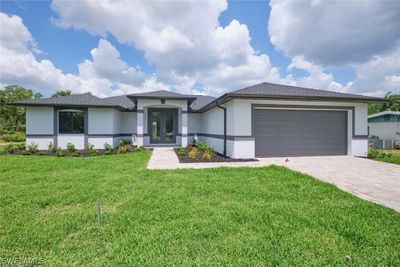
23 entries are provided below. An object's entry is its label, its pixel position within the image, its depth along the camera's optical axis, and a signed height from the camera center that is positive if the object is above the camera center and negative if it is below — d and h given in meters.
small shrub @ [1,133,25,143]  20.38 -0.70
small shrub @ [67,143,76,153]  10.92 -0.91
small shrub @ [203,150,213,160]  8.82 -1.05
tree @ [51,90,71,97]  32.50 +6.47
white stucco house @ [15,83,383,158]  9.07 +0.67
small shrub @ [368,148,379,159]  9.69 -1.00
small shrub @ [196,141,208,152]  11.43 -0.83
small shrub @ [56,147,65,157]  10.26 -1.11
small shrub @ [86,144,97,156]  10.76 -1.05
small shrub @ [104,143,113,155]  11.10 -0.99
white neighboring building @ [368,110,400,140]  19.08 +0.91
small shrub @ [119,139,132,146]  13.52 -0.69
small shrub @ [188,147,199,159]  9.01 -1.03
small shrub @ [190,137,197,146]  14.16 -0.69
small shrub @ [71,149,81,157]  10.39 -1.16
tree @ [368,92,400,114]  29.58 +4.50
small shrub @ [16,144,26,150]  12.04 -0.96
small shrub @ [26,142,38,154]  10.94 -0.94
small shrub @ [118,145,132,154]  11.42 -0.98
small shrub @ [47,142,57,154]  11.02 -0.92
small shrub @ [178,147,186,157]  10.33 -1.07
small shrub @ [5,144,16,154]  11.07 -1.02
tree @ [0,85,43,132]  27.06 +2.97
